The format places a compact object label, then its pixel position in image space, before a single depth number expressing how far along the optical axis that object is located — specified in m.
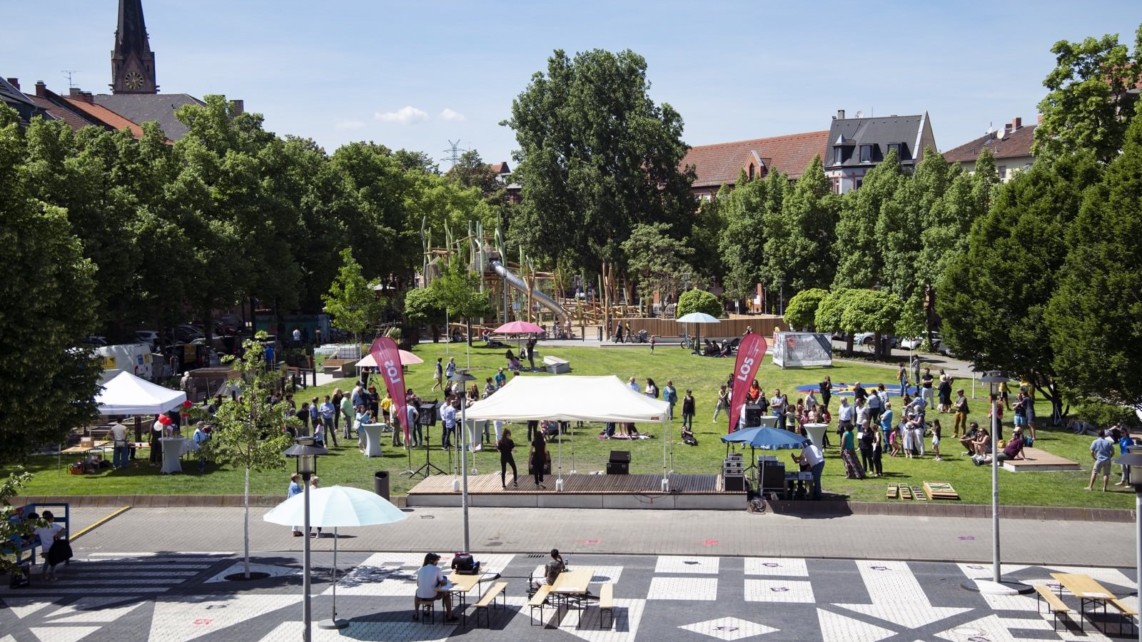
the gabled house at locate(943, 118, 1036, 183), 103.81
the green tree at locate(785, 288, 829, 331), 62.53
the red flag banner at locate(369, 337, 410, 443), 30.36
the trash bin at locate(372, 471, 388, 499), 26.12
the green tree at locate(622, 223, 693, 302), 73.94
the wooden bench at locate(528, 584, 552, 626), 18.33
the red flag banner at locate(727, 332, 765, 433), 29.02
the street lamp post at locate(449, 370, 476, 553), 21.05
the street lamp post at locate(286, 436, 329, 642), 16.30
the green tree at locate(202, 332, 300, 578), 22.50
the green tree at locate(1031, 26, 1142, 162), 42.16
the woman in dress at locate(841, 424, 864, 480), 28.56
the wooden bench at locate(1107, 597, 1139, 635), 17.39
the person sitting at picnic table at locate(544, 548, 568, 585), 19.14
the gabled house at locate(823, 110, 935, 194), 107.00
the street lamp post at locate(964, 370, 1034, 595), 19.77
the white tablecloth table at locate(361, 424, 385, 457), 31.97
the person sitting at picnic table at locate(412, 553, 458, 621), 18.44
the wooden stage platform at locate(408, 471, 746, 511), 26.23
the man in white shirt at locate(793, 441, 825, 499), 25.77
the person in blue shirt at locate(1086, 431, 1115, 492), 26.94
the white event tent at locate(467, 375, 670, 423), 26.66
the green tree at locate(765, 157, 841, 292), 77.25
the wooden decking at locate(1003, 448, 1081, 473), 29.14
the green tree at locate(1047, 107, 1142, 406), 30.88
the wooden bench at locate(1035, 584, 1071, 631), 17.65
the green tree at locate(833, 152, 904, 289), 70.56
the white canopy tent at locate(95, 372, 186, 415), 30.56
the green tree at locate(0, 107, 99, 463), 20.86
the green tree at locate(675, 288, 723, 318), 61.00
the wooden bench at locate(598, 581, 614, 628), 18.52
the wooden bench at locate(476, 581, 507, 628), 18.69
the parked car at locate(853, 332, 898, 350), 65.60
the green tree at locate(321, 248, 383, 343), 55.47
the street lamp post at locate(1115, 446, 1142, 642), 14.93
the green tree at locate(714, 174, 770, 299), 80.81
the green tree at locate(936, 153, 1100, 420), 35.69
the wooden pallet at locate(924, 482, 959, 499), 26.17
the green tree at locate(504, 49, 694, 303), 79.31
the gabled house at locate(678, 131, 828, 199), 117.69
